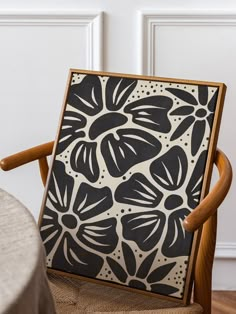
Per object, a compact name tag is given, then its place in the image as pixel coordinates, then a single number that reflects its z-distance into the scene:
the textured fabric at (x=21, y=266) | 0.91
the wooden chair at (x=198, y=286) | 1.61
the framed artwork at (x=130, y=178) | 1.75
